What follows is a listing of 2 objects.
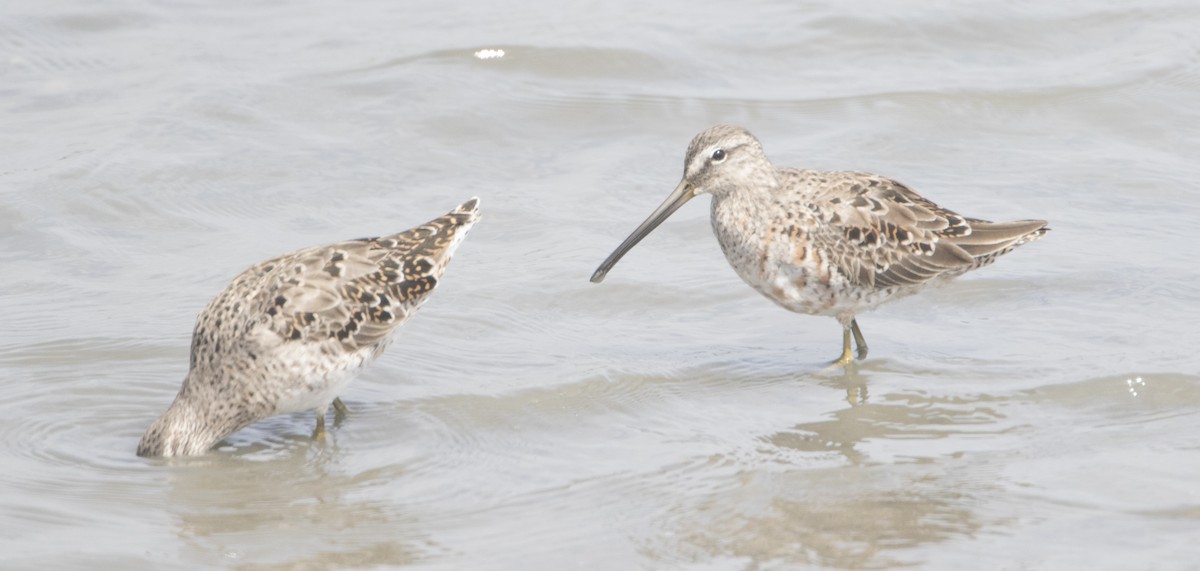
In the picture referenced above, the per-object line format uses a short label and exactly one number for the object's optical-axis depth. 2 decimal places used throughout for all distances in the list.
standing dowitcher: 15.34
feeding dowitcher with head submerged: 13.59
